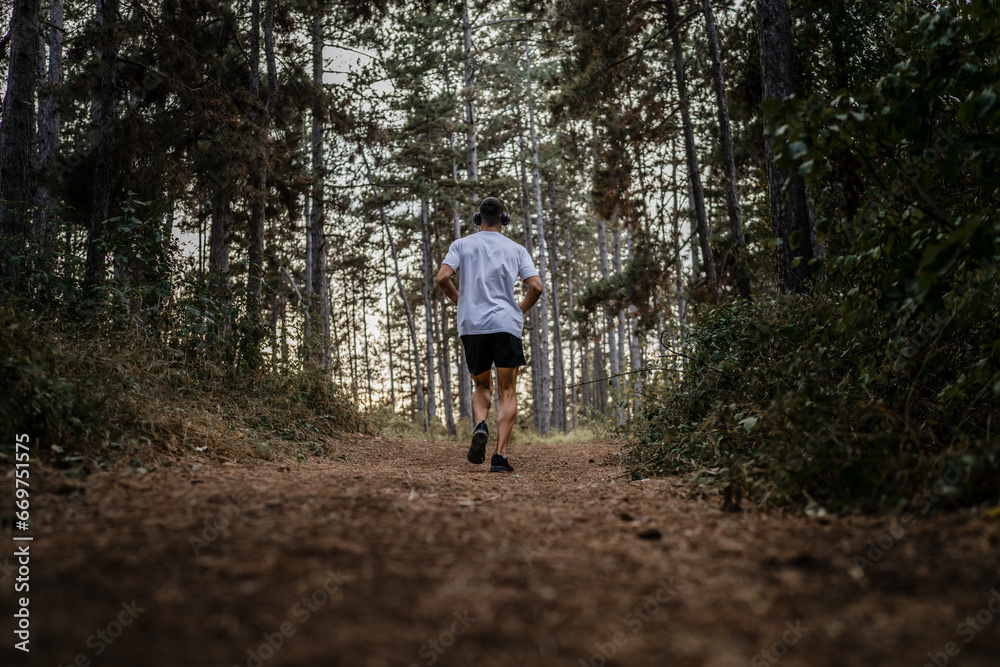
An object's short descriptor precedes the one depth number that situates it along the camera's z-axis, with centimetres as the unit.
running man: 532
